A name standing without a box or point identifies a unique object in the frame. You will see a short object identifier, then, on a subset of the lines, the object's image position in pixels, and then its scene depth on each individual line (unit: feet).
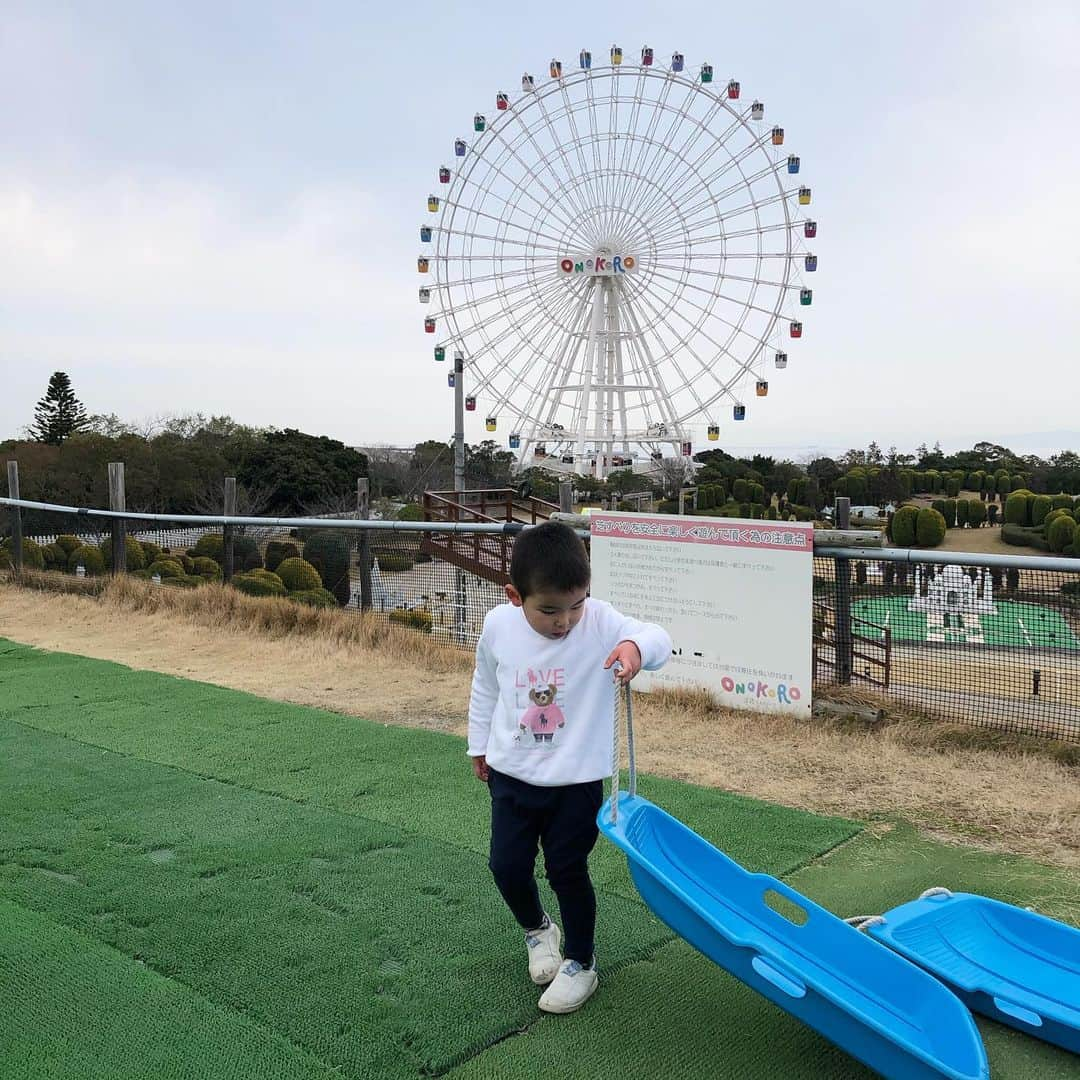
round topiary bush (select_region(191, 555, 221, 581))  31.09
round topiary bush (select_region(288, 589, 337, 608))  26.20
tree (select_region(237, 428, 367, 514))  133.90
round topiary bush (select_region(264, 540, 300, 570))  28.91
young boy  7.45
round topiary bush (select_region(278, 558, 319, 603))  27.73
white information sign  16.52
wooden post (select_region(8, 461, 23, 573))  34.47
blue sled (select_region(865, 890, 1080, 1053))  7.48
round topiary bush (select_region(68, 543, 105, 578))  33.42
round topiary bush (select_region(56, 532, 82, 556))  36.64
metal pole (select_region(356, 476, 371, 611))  25.72
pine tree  161.79
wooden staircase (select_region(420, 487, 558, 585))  25.75
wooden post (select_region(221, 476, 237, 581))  27.61
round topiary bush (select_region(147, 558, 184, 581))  33.12
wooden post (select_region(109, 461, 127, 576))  30.73
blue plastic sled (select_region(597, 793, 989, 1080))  6.37
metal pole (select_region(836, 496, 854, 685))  16.72
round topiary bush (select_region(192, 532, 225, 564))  31.63
